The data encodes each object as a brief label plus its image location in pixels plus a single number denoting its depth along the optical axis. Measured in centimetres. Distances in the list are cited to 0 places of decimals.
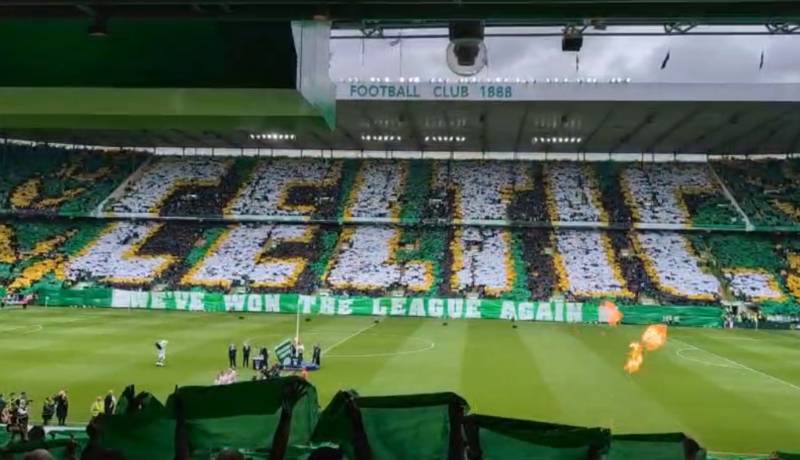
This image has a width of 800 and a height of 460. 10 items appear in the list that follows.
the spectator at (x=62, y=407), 2124
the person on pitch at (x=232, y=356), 3078
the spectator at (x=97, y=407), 2156
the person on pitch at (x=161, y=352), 3083
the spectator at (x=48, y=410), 2127
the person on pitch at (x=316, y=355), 3158
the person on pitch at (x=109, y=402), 1993
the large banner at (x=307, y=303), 5747
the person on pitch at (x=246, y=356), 3160
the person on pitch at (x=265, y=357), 2925
